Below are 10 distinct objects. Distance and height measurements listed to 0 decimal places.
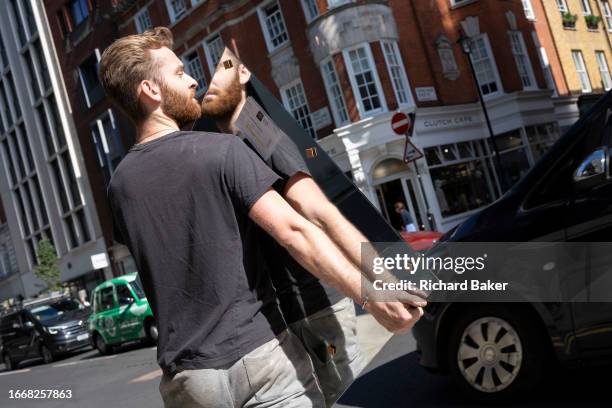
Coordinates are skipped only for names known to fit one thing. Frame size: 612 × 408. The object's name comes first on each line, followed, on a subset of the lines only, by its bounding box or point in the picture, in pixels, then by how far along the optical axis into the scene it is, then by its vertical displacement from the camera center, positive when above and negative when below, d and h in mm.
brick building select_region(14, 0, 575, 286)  22406 +4763
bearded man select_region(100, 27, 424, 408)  1748 +10
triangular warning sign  14977 +1291
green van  15578 -542
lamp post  21180 +4768
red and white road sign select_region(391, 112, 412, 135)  14711 +1987
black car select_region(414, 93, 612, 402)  3822 -745
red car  11108 -484
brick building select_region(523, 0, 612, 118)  28000 +5480
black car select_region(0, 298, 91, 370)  19459 -499
